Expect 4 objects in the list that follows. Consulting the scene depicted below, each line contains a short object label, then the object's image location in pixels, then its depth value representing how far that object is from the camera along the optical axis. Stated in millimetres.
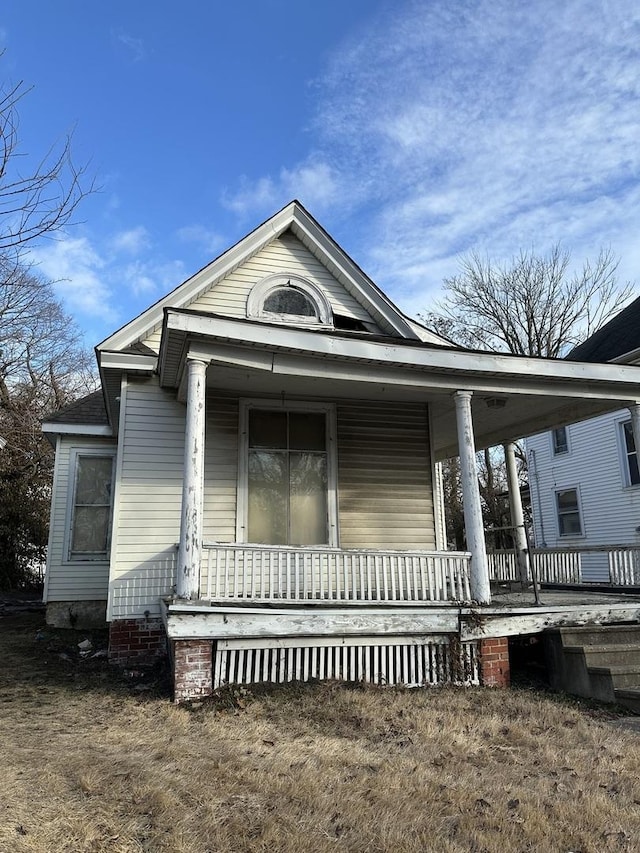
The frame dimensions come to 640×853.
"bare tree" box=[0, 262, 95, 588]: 18141
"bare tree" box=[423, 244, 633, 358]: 28859
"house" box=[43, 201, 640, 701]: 6523
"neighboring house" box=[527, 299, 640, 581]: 16344
